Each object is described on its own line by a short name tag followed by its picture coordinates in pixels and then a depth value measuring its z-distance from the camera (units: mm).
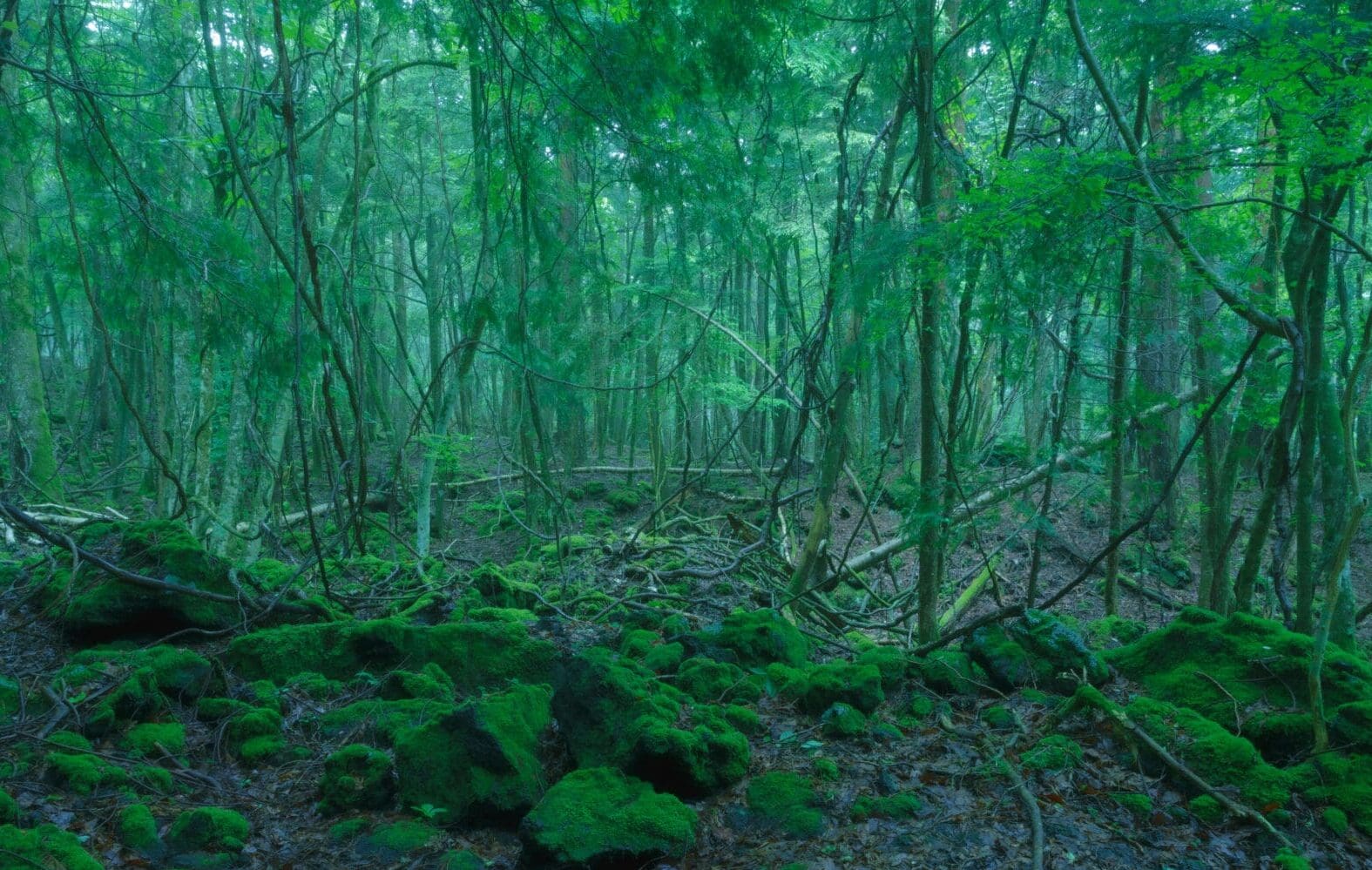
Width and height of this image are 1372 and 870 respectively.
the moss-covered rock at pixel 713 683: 5289
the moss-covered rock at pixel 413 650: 5621
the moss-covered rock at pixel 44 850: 2855
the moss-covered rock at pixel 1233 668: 4480
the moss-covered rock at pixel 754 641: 5875
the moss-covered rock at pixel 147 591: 5469
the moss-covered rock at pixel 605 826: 3480
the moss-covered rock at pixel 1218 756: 3852
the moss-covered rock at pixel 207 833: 3537
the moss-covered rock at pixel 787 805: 3820
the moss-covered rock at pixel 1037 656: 5285
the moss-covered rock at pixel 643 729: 4090
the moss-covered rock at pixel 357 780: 4051
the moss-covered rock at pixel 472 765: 3959
